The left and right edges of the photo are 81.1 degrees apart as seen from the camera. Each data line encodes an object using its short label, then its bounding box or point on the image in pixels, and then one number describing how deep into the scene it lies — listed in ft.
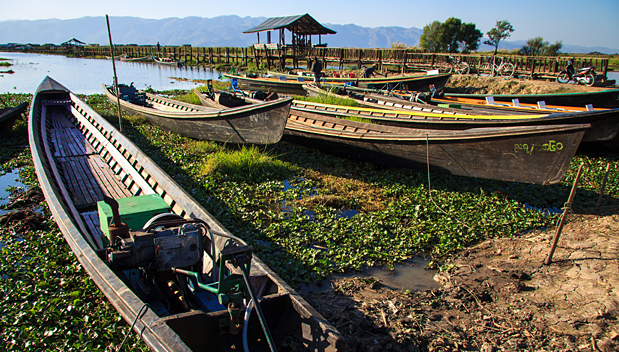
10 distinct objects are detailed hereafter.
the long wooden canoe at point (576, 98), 37.06
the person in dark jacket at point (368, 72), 62.39
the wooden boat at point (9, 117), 32.24
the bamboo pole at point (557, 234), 14.90
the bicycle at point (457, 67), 79.56
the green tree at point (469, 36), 166.91
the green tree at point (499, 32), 176.65
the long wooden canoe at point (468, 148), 19.24
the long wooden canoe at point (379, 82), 55.42
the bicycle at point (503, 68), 72.74
